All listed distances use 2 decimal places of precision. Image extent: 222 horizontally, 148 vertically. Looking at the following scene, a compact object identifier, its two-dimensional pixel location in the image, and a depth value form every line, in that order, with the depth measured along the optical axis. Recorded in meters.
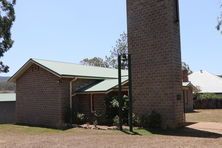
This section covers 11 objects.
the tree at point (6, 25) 24.44
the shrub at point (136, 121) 21.63
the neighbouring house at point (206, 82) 49.51
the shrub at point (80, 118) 24.92
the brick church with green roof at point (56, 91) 25.28
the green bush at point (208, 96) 42.66
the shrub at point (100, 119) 24.06
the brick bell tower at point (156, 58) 20.84
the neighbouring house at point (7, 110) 39.59
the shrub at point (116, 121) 22.61
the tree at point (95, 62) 71.86
